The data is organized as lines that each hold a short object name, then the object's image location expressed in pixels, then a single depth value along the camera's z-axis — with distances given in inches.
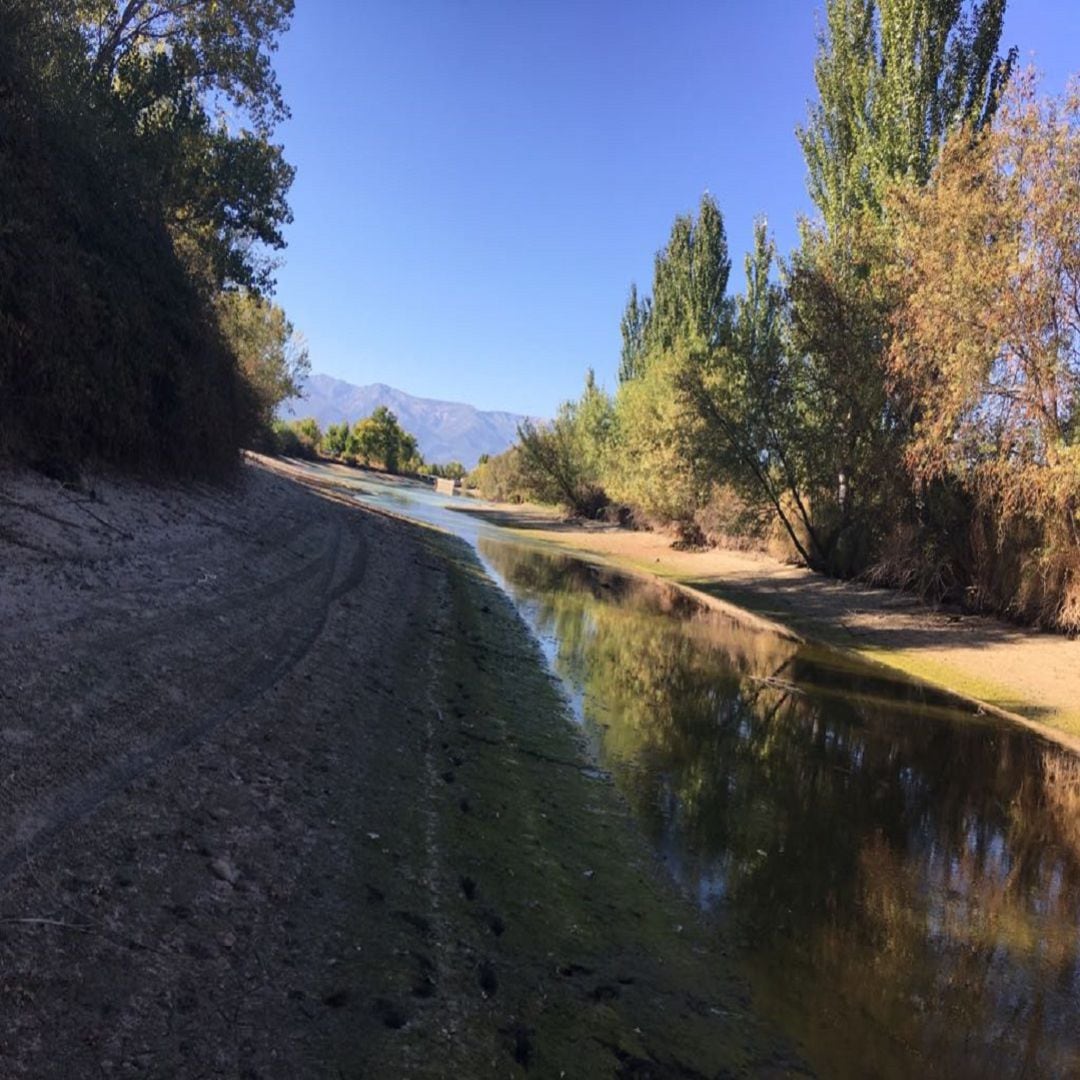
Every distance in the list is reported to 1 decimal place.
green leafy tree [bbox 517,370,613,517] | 2588.6
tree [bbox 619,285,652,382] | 2645.2
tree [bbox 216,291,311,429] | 1496.1
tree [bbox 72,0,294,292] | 823.1
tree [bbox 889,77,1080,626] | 733.3
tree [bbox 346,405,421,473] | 5147.6
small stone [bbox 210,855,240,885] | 182.9
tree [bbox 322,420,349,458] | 5137.8
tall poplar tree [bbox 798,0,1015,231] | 1095.0
